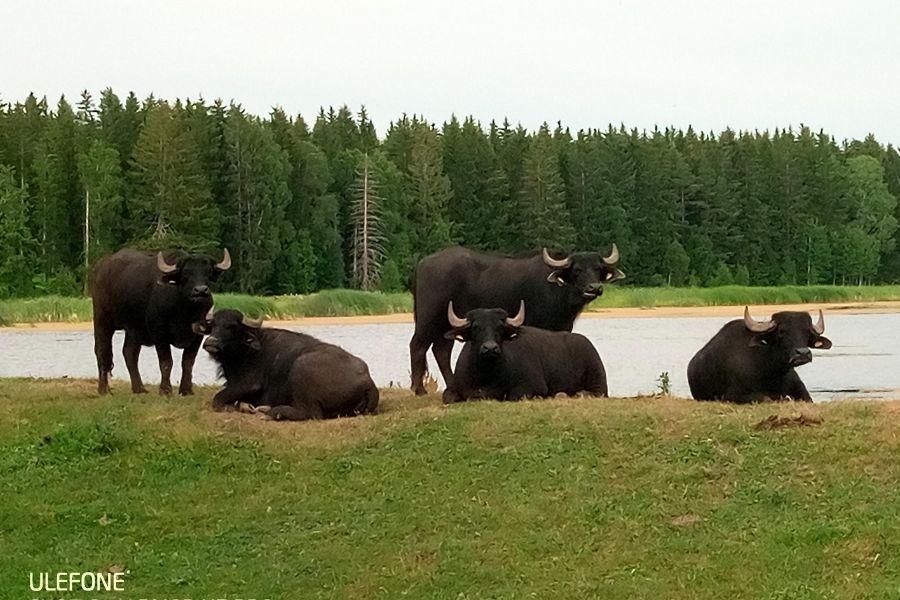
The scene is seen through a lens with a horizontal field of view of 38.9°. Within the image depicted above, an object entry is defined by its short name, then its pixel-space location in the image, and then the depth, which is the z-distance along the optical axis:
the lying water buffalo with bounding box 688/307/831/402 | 12.18
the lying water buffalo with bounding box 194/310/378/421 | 12.06
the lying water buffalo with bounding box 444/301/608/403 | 12.53
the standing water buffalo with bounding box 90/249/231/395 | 13.45
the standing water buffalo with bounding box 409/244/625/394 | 13.96
